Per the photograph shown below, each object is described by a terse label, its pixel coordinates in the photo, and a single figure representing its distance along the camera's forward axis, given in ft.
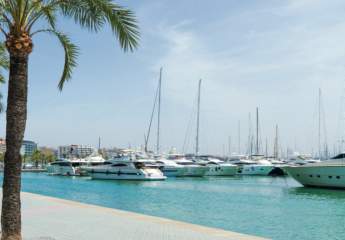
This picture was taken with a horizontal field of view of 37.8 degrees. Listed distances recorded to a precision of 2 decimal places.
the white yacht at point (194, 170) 243.81
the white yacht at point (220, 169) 253.53
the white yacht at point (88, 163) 278.67
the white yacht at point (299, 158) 273.01
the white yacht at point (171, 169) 242.99
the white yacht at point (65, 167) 291.54
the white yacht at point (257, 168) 268.82
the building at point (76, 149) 577.43
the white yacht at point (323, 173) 145.79
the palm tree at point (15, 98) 29.78
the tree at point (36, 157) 483.92
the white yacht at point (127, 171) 206.49
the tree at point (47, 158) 510.99
